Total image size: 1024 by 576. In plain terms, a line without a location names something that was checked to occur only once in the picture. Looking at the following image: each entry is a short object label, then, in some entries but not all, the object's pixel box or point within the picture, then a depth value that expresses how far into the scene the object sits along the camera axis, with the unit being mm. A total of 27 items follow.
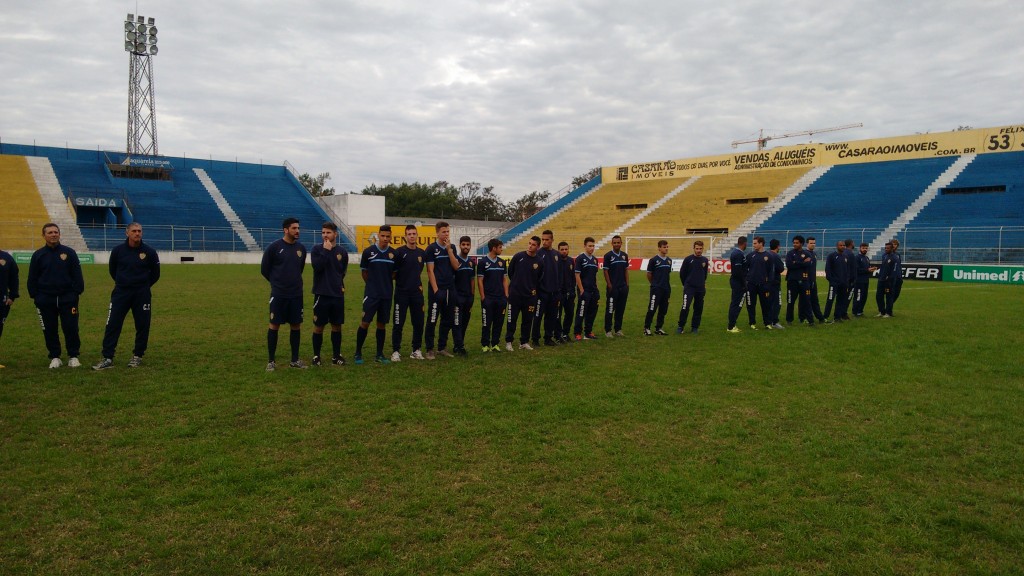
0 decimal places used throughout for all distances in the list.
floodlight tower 47625
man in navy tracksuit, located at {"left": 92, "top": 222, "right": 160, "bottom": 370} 8781
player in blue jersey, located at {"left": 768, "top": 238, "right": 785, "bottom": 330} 13305
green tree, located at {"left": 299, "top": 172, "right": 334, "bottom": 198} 88919
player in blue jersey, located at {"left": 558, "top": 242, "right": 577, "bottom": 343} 11438
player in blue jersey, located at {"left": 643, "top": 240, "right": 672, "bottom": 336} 12462
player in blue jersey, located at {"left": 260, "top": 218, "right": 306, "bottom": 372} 8609
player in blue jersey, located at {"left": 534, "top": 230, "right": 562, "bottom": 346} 11000
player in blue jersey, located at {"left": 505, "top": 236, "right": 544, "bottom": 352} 10719
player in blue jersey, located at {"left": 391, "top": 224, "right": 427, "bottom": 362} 9320
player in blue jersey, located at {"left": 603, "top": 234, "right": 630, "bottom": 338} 12195
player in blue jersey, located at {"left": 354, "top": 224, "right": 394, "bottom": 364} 9148
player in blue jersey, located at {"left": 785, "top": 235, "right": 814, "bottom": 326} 13906
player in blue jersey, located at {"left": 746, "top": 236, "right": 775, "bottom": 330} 13234
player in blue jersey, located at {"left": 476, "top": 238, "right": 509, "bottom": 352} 10406
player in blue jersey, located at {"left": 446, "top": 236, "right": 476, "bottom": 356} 9961
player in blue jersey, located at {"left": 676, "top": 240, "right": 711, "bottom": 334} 12656
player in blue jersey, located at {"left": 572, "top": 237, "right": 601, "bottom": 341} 11977
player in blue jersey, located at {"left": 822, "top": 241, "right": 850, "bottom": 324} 14586
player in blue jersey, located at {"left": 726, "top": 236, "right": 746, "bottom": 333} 12992
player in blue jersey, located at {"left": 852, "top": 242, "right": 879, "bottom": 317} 15258
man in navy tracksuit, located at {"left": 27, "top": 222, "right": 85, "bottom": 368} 8682
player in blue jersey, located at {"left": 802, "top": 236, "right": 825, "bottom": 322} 14177
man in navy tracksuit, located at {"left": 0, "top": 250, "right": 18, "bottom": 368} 8812
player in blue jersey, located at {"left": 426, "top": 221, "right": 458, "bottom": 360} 9625
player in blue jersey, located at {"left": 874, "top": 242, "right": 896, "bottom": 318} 15312
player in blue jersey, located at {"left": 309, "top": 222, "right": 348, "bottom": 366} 8828
